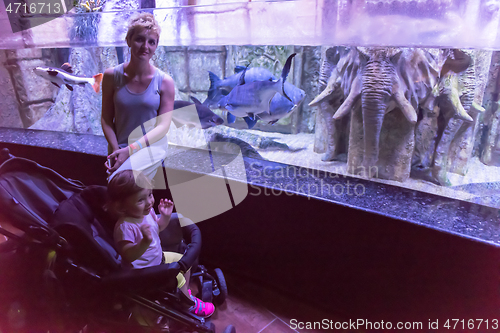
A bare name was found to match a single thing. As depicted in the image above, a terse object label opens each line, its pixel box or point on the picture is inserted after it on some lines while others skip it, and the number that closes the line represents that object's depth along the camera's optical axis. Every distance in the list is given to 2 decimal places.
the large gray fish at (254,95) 1.77
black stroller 1.00
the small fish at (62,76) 2.33
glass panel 1.22
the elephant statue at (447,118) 1.79
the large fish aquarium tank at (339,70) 1.37
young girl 0.99
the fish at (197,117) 1.90
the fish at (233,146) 2.16
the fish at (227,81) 1.82
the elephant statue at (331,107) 2.21
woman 1.20
